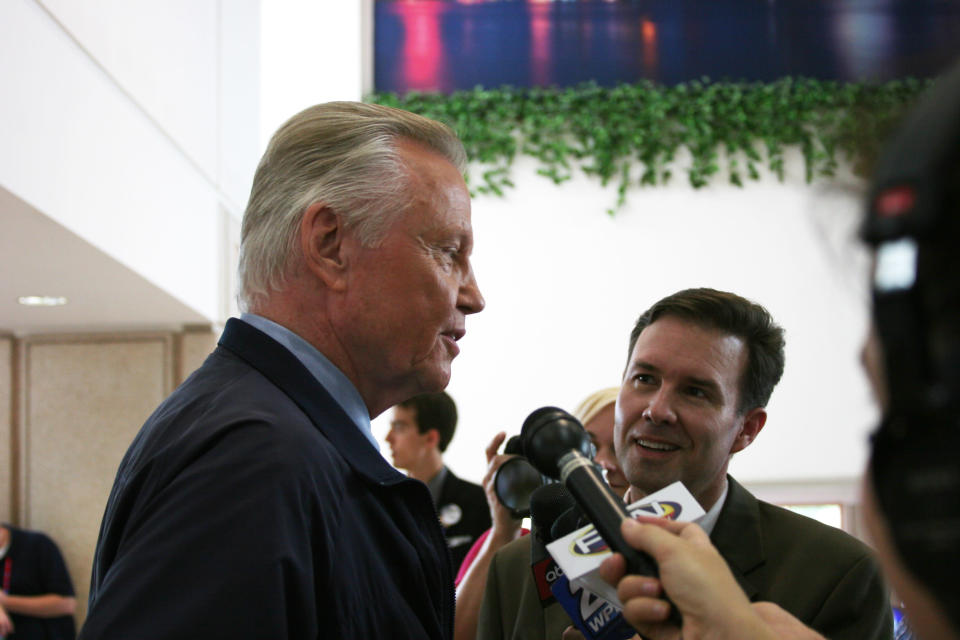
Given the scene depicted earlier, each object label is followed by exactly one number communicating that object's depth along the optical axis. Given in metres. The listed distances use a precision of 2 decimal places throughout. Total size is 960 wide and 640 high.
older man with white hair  1.03
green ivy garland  8.45
